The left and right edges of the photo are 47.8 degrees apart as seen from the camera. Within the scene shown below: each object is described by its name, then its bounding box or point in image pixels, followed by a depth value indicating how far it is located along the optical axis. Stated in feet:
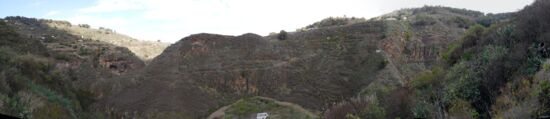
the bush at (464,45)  107.96
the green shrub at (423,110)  78.57
